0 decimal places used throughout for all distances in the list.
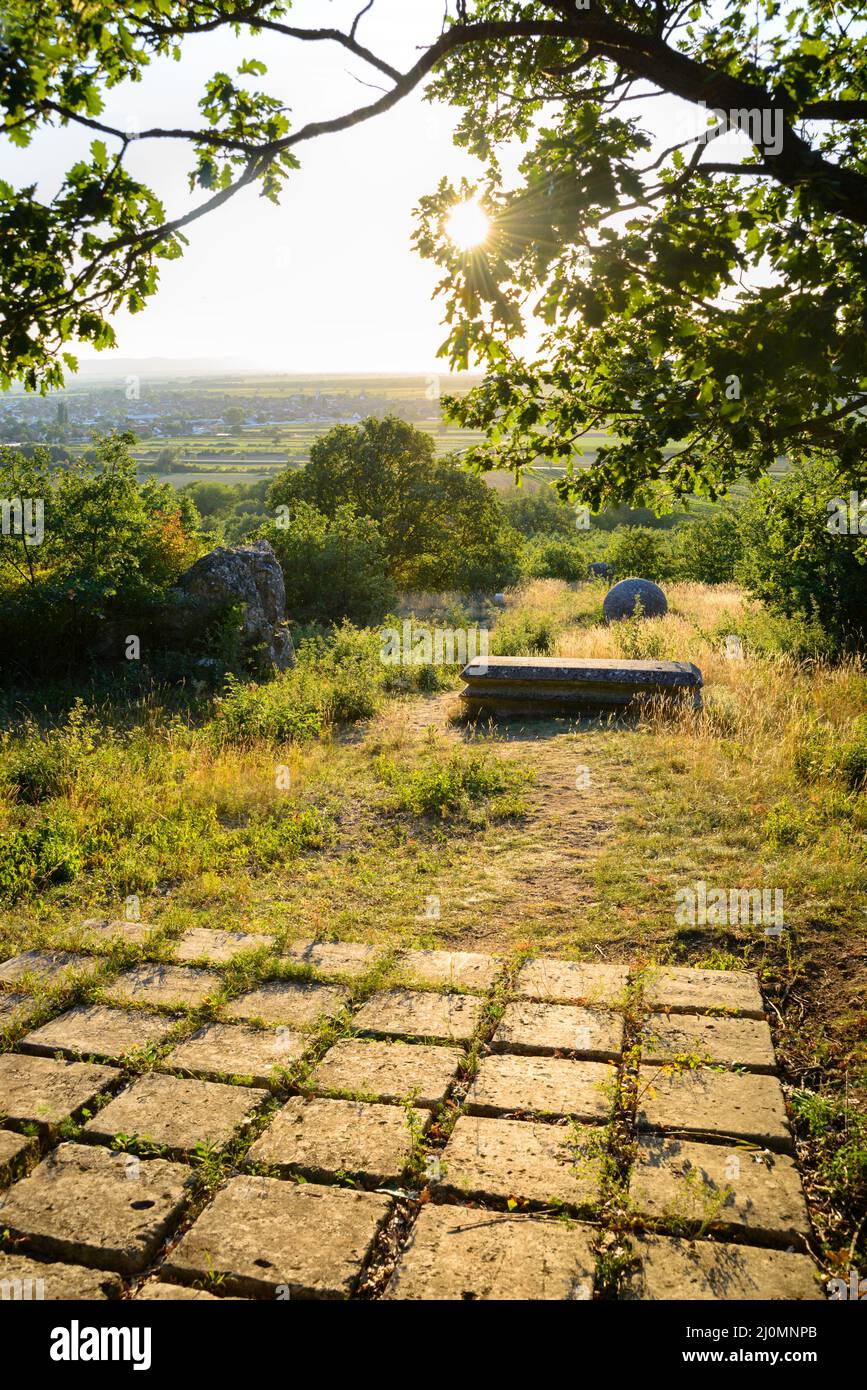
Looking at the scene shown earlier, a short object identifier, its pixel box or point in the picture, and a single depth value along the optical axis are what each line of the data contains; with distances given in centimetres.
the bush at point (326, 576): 1748
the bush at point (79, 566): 1068
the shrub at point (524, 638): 1241
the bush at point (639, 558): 2716
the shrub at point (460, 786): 685
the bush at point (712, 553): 2645
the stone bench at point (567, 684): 922
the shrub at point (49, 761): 726
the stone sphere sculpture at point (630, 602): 1656
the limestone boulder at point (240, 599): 1168
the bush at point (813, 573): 1207
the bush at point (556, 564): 2780
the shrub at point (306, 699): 885
